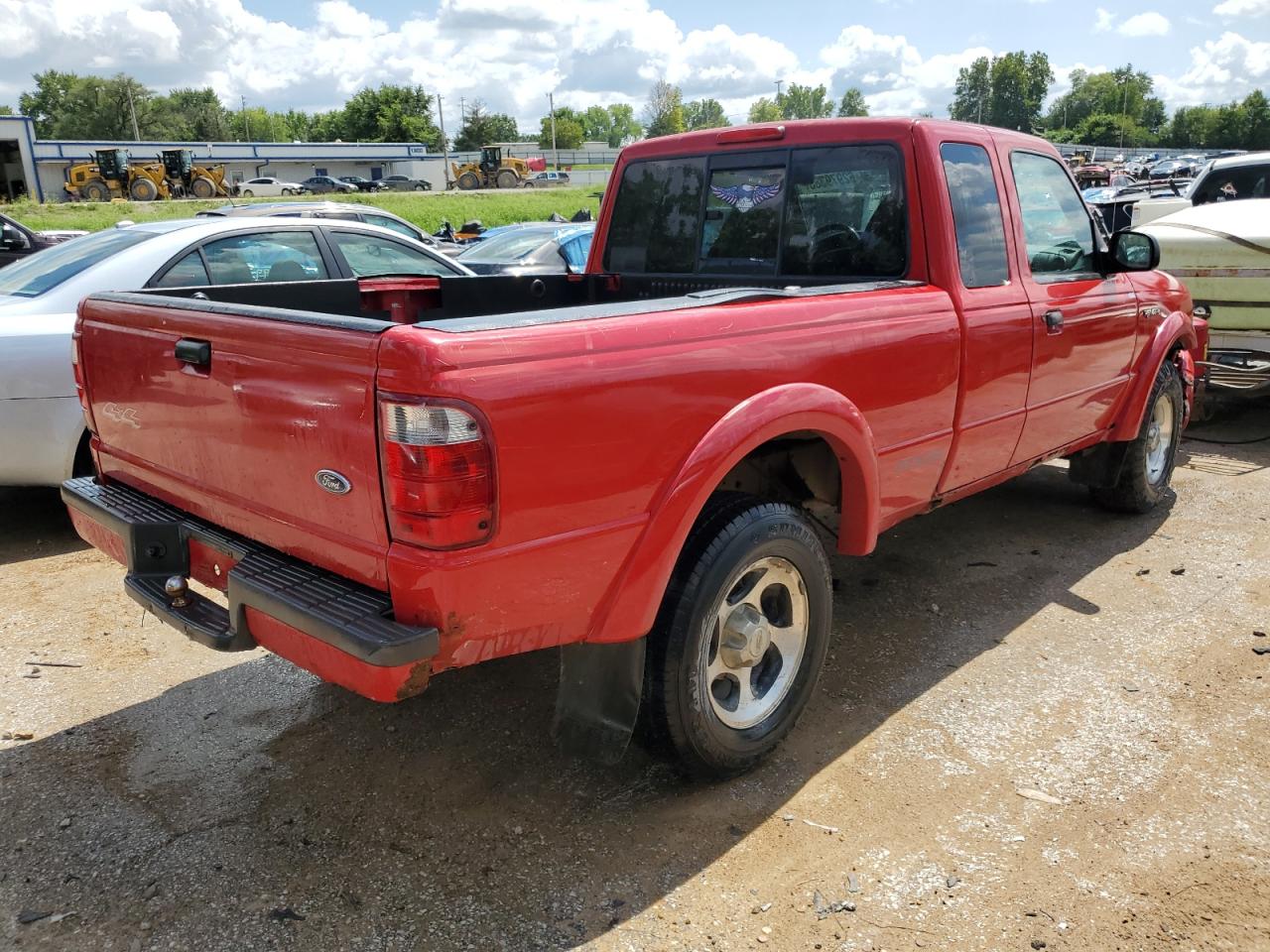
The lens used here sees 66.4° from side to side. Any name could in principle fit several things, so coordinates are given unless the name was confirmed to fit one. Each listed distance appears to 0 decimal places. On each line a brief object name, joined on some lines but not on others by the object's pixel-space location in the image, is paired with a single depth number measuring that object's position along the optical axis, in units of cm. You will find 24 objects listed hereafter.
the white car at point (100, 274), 492
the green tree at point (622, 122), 18612
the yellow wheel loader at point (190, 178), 5222
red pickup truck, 228
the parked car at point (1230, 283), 710
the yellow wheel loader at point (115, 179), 5166
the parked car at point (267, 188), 6594
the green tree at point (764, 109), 15194
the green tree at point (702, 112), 15175
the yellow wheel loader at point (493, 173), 6931
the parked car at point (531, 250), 1016
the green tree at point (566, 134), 13012
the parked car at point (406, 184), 7606
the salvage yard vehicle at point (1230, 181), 1061
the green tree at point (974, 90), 14188
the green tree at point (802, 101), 15462
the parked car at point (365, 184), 7525
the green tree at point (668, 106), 12450
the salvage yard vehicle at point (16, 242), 1045
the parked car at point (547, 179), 7538
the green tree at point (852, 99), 15200
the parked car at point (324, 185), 6676
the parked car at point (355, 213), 944
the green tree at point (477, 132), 11525
